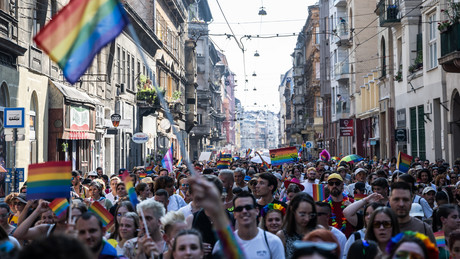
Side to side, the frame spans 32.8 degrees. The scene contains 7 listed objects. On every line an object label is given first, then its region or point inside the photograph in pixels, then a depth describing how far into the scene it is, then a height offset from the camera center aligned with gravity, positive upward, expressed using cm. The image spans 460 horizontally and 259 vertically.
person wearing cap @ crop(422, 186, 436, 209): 1197 -66
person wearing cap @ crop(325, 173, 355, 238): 962 -67
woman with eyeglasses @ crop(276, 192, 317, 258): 735 -64
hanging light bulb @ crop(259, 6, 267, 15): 4312 +787
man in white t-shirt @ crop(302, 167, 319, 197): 1370 -42
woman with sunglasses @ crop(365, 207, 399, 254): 671 -64
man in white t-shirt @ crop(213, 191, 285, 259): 654 -72
